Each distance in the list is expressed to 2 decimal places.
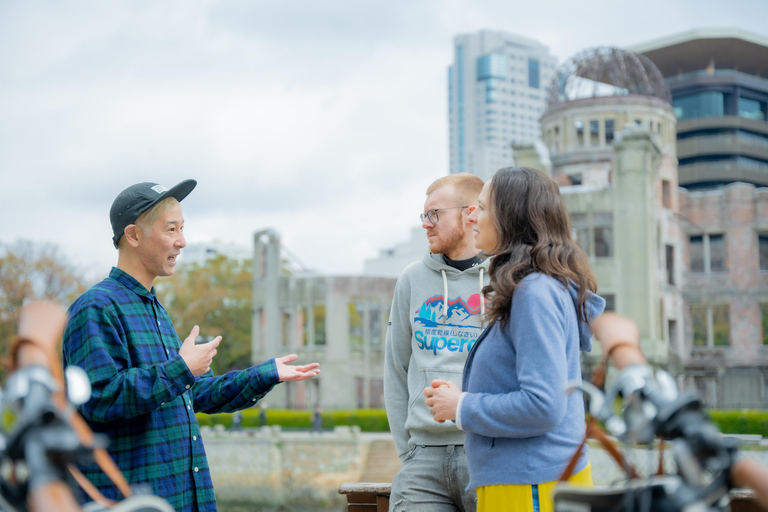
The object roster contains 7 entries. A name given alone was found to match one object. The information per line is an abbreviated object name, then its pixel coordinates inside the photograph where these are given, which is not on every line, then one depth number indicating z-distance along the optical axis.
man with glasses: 3.54
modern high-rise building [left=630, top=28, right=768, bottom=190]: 57.44
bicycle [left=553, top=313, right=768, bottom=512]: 1.68
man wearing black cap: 3.09
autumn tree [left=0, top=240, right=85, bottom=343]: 38.09
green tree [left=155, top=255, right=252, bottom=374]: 45.44
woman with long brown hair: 2.62
